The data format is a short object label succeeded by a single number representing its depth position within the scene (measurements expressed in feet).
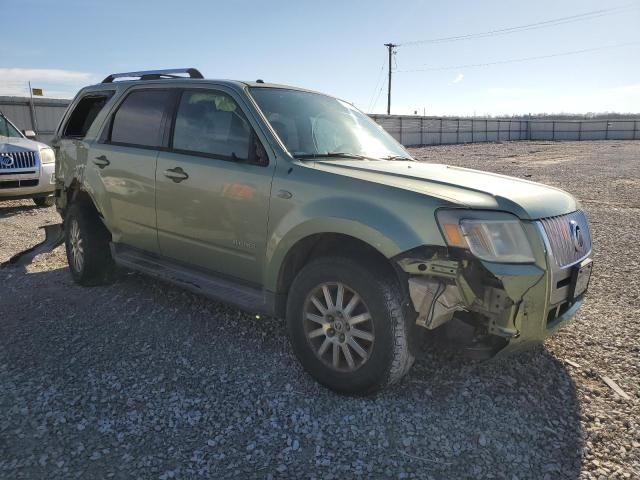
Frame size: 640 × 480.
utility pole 167.12
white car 29.73
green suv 8.71
